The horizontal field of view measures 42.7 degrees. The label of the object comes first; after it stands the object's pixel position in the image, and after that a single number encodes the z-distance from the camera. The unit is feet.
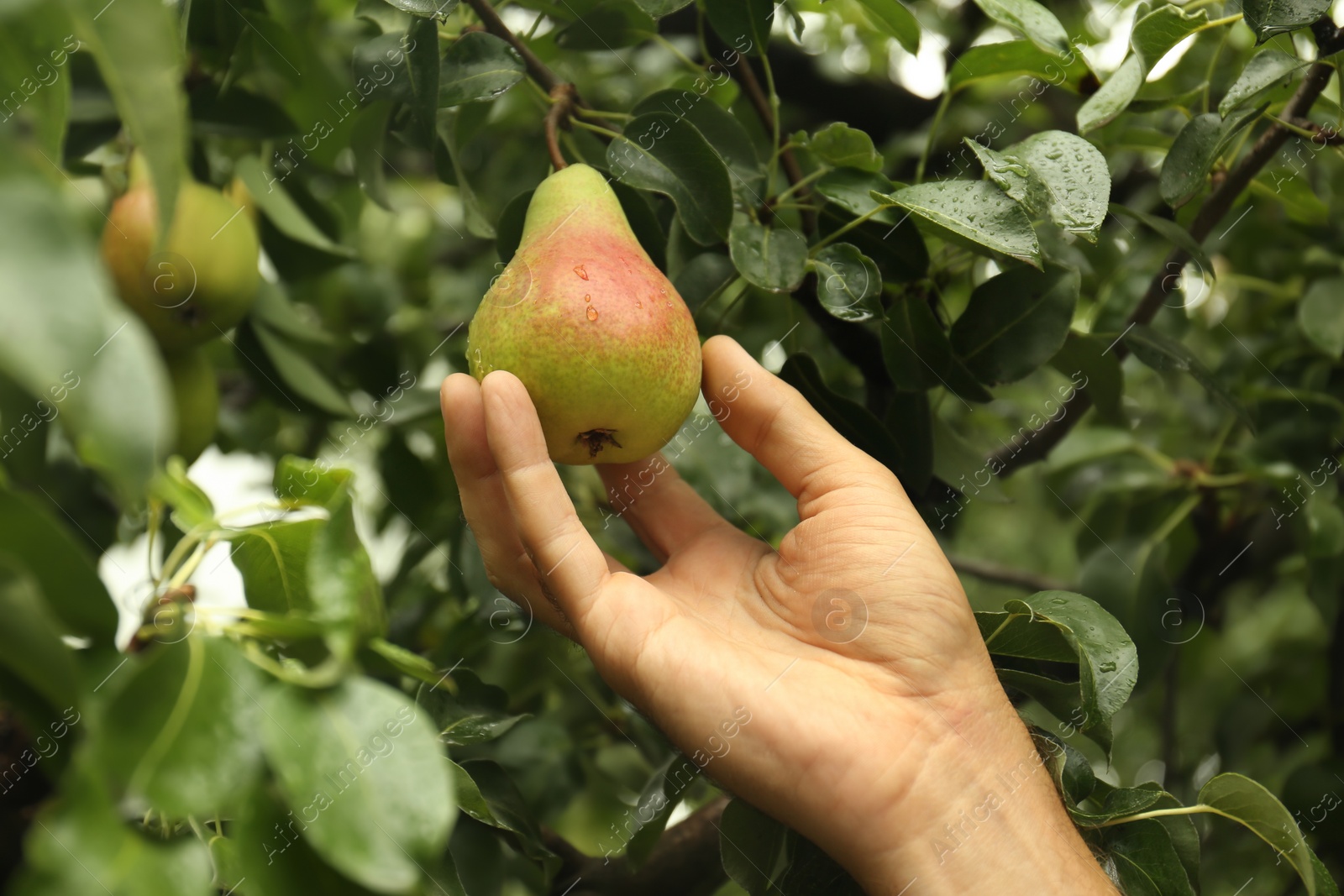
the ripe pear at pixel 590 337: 1.51
